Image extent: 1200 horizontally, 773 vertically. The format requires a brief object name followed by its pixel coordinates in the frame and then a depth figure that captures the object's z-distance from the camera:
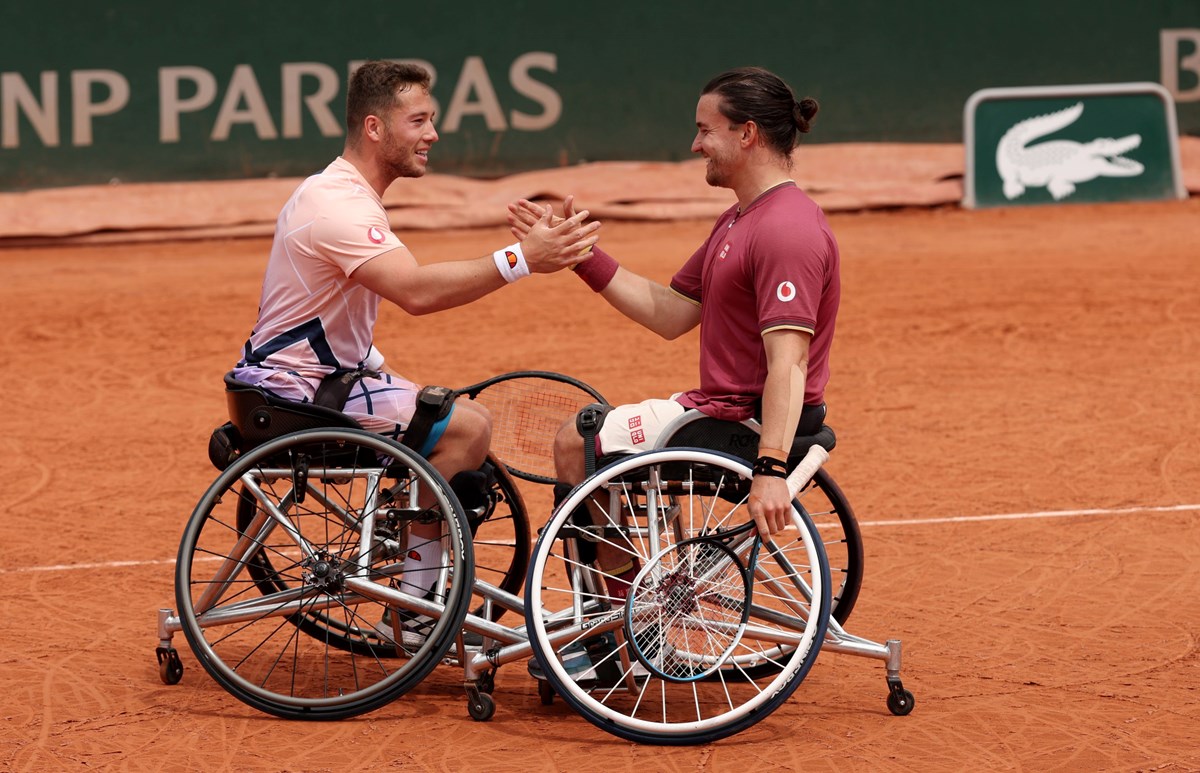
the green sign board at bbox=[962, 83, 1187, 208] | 32.06
